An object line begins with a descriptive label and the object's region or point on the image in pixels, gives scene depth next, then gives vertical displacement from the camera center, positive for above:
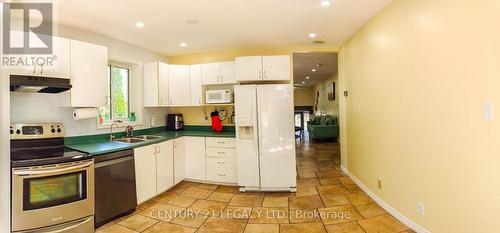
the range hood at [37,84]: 2.10 +0.40
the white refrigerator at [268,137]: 3.37 -0.25
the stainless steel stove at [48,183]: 2.03 -0.56
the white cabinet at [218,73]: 3.91 +0.85
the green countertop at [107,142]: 2.60 -0.25
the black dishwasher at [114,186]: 2.47 -0.73
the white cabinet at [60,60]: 2.34 +0.70
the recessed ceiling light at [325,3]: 2.42 +1.27
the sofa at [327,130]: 7.71 -0.37
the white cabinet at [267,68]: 3.49 +0.81
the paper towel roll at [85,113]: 2.70 +0.13
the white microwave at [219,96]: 3.90 +0.43
